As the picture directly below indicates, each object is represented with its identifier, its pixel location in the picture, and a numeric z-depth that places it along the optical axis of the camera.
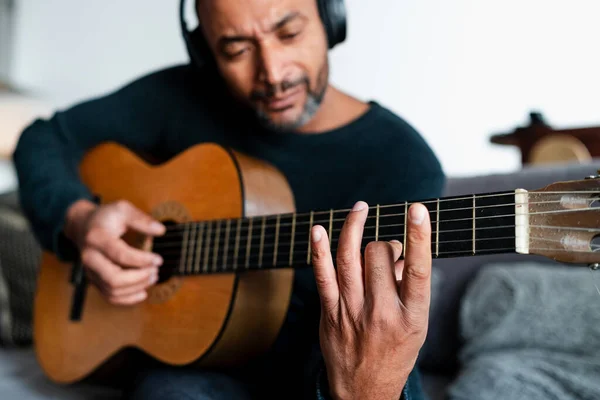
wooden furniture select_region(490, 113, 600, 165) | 1.51
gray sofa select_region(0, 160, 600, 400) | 1.22
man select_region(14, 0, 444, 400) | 0.68
